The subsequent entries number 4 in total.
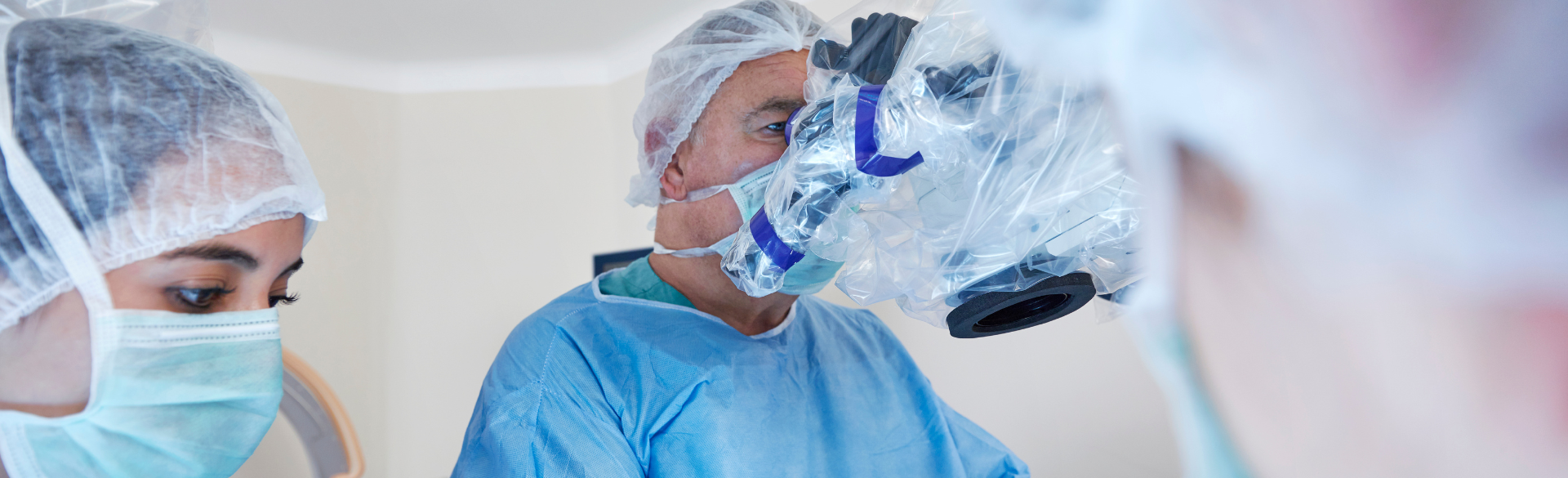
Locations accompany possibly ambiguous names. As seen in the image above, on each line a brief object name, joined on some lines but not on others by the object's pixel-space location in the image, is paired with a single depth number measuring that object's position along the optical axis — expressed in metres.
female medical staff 0.64
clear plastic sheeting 0.51
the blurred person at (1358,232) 0.25
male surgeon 0.94
